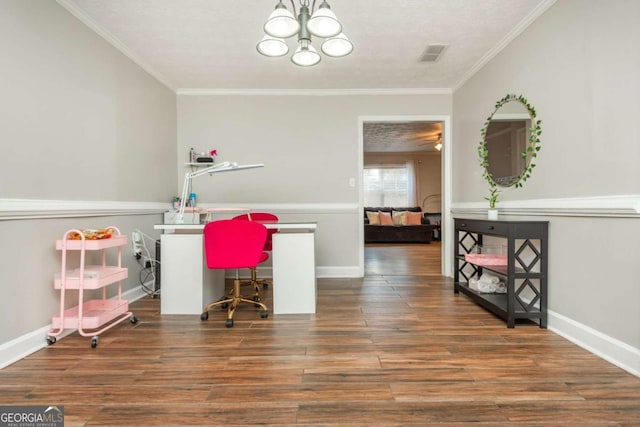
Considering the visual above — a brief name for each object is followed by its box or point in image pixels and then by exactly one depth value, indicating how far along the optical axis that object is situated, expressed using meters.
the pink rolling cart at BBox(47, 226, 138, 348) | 2.14
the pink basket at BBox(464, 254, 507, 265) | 2.79
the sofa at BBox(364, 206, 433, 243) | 8.52
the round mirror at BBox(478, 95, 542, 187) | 2.62
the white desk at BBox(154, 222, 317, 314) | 2.79
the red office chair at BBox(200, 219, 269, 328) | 2.51
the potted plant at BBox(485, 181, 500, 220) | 2.89
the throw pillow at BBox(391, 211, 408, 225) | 8.88
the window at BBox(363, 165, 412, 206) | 9.89
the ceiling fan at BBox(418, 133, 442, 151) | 7.69
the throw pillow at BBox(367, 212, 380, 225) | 8.77
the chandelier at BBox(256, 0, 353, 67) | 1.94
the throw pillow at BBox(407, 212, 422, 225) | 8.82
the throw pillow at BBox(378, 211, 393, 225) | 8.81
